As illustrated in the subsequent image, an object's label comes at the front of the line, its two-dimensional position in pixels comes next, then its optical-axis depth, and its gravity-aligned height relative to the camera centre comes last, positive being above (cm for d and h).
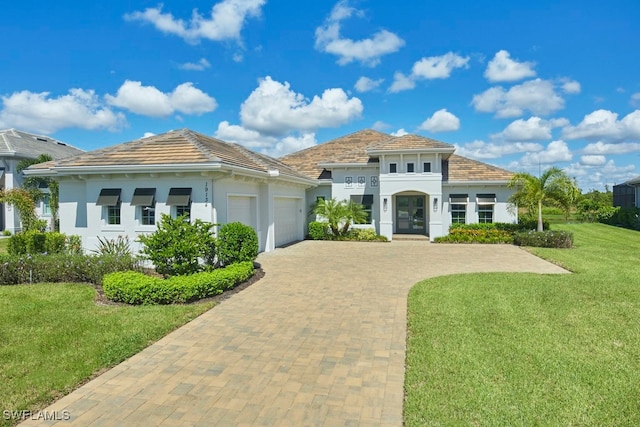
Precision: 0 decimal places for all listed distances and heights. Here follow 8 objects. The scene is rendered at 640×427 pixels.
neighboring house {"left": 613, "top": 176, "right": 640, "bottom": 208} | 3441 +167
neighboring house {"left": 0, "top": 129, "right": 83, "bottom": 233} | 2788 +342
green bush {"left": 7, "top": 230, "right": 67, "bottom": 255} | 1455 -107
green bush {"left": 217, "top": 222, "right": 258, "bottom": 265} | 1253 -100
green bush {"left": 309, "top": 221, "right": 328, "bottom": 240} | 2430 -106
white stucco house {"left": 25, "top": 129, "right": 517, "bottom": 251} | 1455 +140
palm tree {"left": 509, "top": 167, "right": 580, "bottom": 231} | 2091 +123
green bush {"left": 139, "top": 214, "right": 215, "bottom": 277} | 1035 -90
